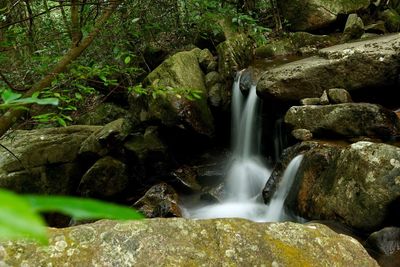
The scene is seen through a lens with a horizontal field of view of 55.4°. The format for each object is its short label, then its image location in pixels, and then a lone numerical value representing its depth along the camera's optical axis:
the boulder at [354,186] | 4.55
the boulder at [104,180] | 8.19
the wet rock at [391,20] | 10.77
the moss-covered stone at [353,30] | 10.26
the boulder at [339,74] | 7.48
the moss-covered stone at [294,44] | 10.23
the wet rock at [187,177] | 8.14
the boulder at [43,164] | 8.41
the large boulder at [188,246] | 2.20
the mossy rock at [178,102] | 8.23
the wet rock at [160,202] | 6.89
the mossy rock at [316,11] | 11.01
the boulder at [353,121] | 6.30
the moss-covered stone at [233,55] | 9.14
